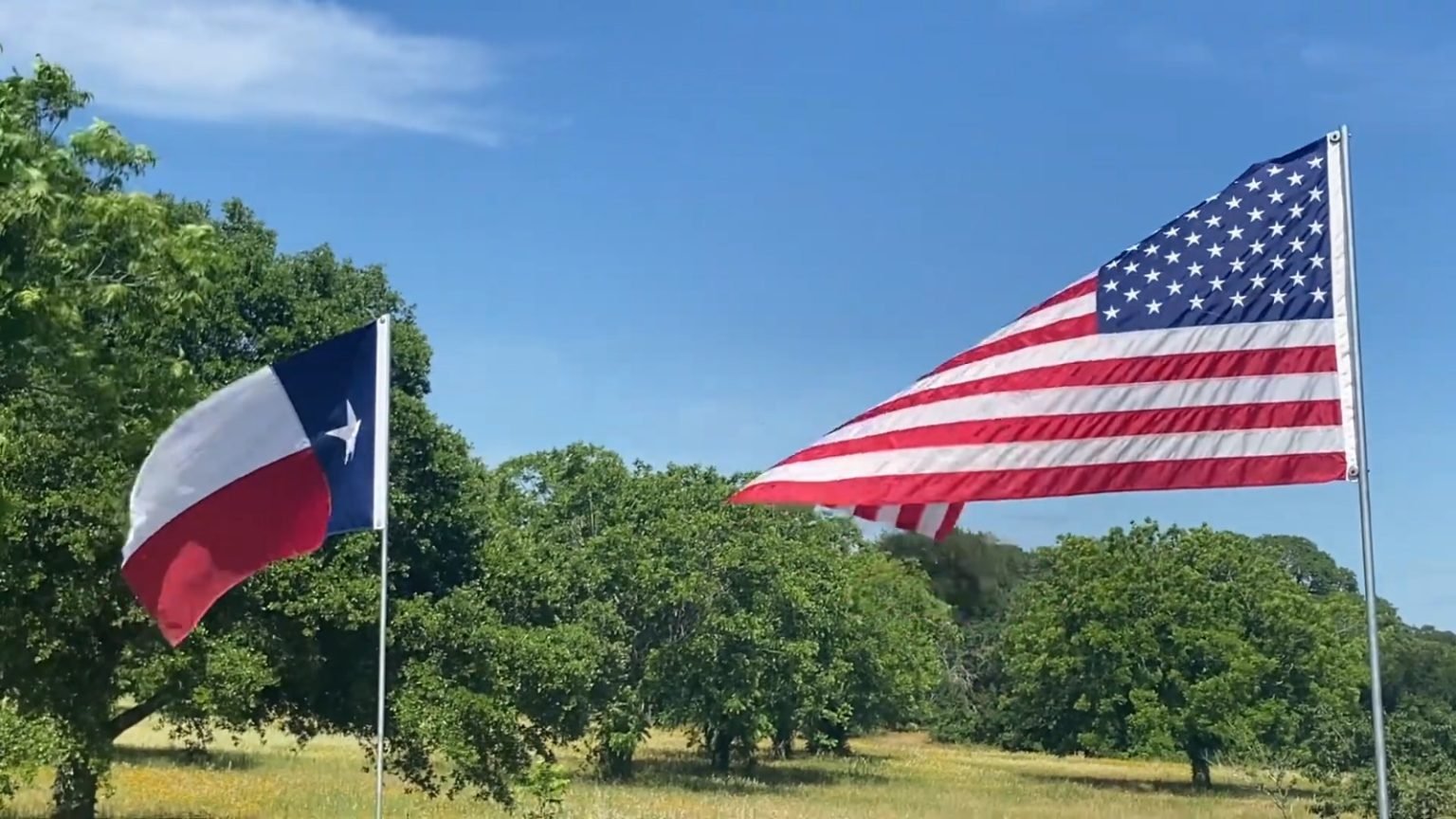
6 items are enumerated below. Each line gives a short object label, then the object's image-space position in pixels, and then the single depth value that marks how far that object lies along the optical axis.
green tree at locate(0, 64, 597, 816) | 13.16
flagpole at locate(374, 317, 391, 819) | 9.94
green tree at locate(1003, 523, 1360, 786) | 50.97
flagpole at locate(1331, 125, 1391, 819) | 7.12
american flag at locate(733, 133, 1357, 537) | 7.95
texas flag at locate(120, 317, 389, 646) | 10.28
